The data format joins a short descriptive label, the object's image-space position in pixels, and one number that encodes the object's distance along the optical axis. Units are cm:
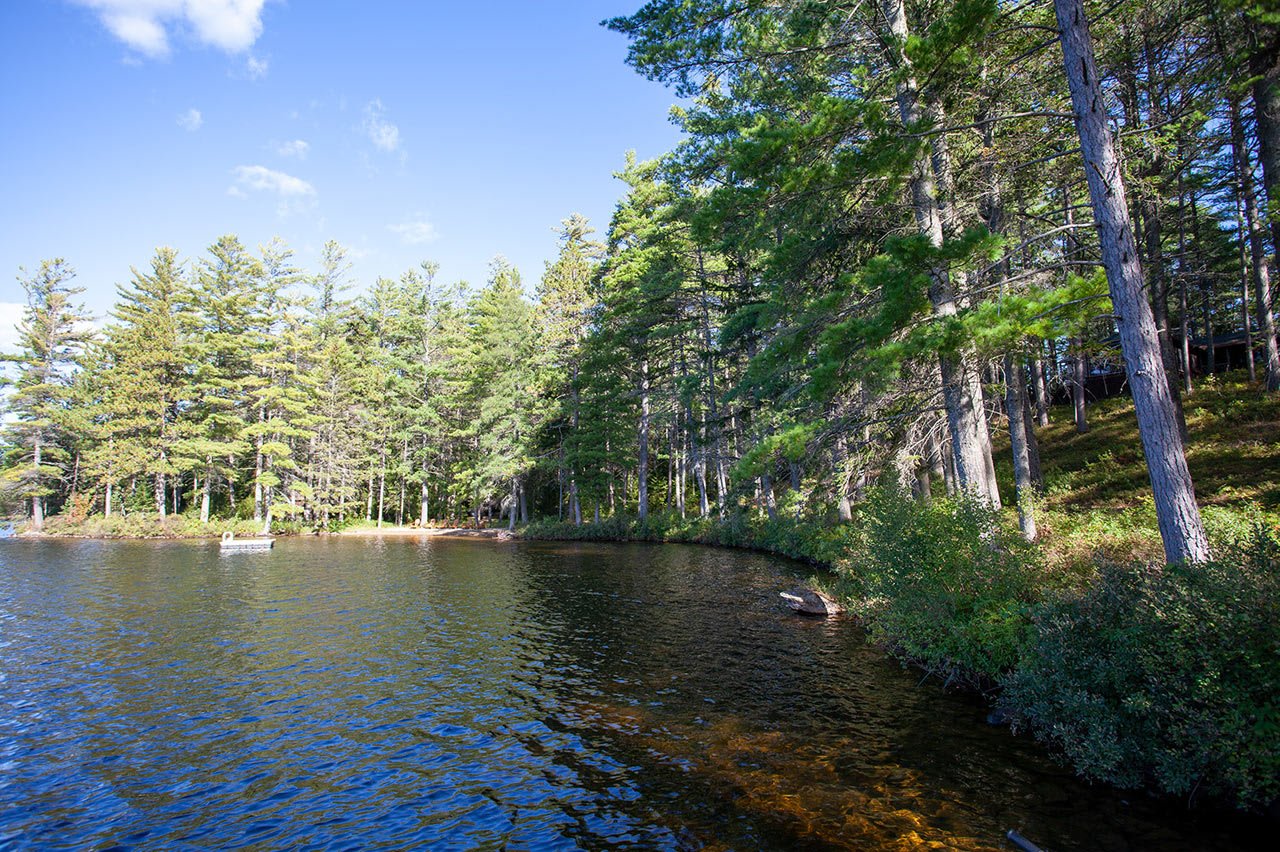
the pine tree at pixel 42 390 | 4656
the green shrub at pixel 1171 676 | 511
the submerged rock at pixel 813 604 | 1540
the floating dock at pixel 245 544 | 3438
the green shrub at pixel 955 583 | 882
